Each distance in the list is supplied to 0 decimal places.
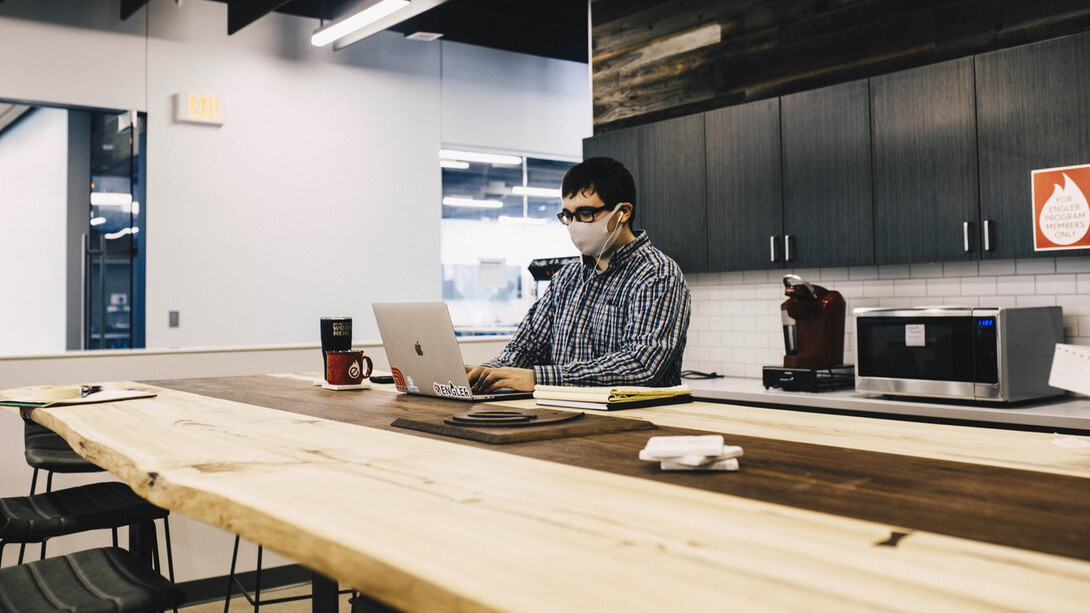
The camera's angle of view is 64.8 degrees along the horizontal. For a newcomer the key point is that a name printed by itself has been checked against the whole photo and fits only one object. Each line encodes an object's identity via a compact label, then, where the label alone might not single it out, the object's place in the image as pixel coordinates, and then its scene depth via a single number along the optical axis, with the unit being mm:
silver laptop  1857
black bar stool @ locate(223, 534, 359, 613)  2484
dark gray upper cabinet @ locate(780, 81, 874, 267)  3398
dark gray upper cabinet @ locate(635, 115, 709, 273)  3977
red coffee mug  2221
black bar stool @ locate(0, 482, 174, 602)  1907
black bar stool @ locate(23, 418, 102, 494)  2348
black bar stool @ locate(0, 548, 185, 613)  1357
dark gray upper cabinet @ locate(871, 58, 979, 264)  3088
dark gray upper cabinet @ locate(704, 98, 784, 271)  3689
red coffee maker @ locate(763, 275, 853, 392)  3354
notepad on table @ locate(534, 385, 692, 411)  1699
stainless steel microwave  2795
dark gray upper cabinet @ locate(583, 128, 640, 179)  4258
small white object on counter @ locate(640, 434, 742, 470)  1007
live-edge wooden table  597
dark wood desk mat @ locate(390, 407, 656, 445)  1289
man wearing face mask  2207
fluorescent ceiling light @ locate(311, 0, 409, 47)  4426
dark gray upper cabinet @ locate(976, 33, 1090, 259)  2814
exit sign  5113
